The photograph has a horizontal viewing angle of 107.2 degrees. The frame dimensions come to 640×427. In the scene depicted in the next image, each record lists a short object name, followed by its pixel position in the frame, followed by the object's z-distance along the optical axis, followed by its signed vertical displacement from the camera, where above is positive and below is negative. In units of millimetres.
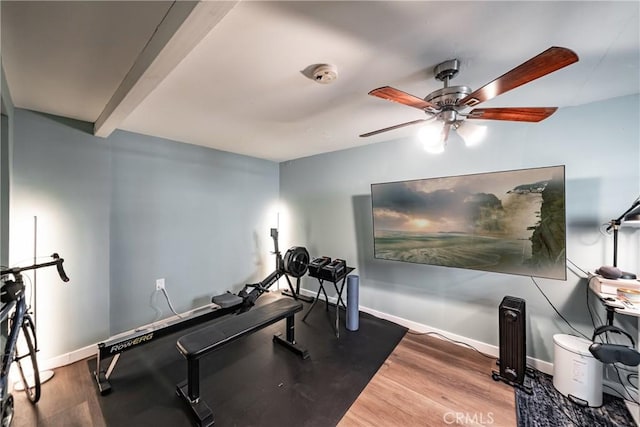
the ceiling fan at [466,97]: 1067 +642
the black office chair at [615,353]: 1581 -962
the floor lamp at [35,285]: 2096 -660
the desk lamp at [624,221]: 1618 -55
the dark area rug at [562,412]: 1689 -1495
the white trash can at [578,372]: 1798 -1241
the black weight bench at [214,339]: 1716 -1007
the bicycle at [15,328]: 1545 -857
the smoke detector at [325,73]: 1495 +910
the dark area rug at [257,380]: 1749 -1489
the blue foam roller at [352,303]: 2965 -1143
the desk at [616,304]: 1570 -624
